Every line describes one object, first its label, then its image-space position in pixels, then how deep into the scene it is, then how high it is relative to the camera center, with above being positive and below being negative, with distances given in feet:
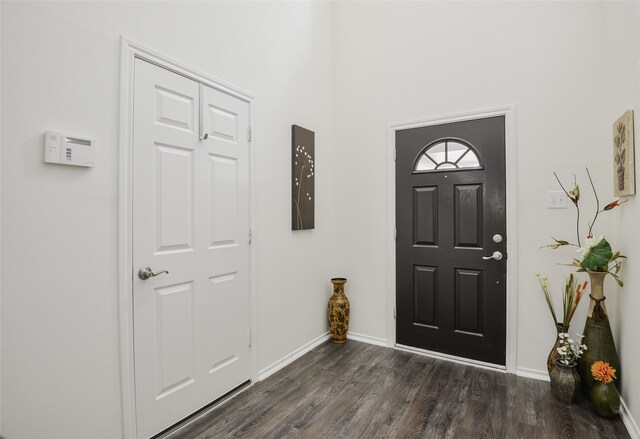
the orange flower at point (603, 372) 6.38 -2.94
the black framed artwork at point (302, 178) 9.35 +1.26
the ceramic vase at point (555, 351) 7.52 -3.01
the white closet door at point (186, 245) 5.77 -0.48
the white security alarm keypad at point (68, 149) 4.57 +1.04
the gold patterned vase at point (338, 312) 10.52 -2.92
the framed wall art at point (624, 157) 6.07 +1.24
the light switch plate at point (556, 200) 7.95 +0.49
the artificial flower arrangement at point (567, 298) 7.48 -1.81
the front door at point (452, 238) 8.73 -0.50
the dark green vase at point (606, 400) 6.40 -3.49
